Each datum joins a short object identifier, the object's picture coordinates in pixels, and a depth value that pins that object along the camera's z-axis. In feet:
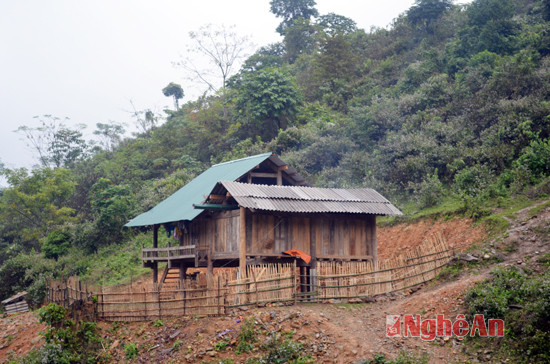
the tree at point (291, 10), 191.11
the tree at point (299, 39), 175.01
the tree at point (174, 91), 195.93
